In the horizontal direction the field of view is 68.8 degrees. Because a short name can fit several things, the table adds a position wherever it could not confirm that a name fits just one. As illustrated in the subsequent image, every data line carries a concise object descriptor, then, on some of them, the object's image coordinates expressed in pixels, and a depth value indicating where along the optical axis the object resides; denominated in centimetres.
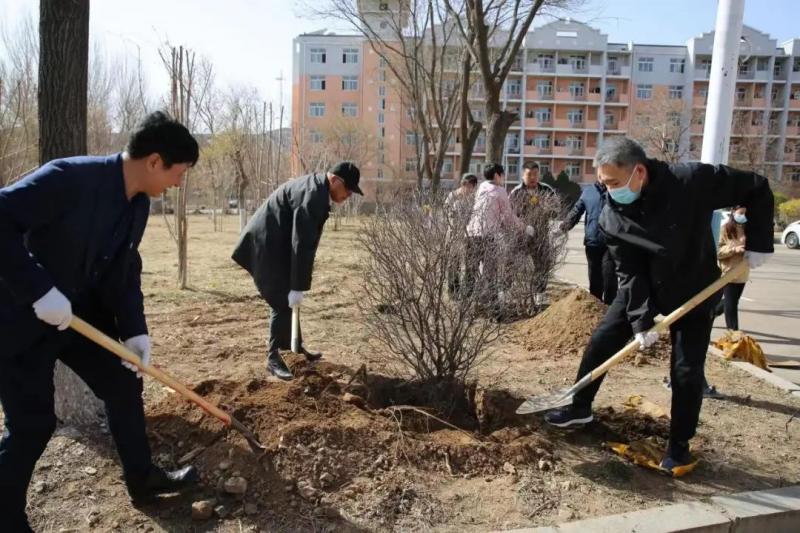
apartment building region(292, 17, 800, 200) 5194
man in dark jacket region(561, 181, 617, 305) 516
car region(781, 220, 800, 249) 2002
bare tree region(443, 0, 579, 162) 1056
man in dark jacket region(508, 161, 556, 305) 668
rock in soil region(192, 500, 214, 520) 241
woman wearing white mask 571
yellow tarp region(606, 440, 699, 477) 295
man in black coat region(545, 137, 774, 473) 291
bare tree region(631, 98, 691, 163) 3687
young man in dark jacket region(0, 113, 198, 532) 201
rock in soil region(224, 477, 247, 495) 255
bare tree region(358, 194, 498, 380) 361
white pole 584
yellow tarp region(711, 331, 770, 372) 501
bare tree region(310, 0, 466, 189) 1675
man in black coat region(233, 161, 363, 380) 387
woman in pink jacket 378
